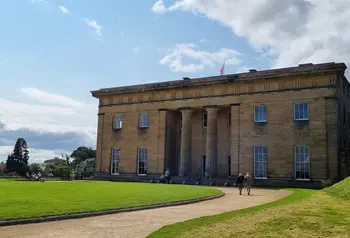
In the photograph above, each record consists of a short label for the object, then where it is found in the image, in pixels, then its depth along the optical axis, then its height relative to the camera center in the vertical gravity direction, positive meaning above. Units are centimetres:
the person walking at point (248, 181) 2710 -105
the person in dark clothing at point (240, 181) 2675 -106
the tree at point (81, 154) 9568 +255
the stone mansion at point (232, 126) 3466 +436
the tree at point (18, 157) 7095 +100
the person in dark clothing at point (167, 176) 4097 -119
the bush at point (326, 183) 3244 -129
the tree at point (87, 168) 5532 -75
